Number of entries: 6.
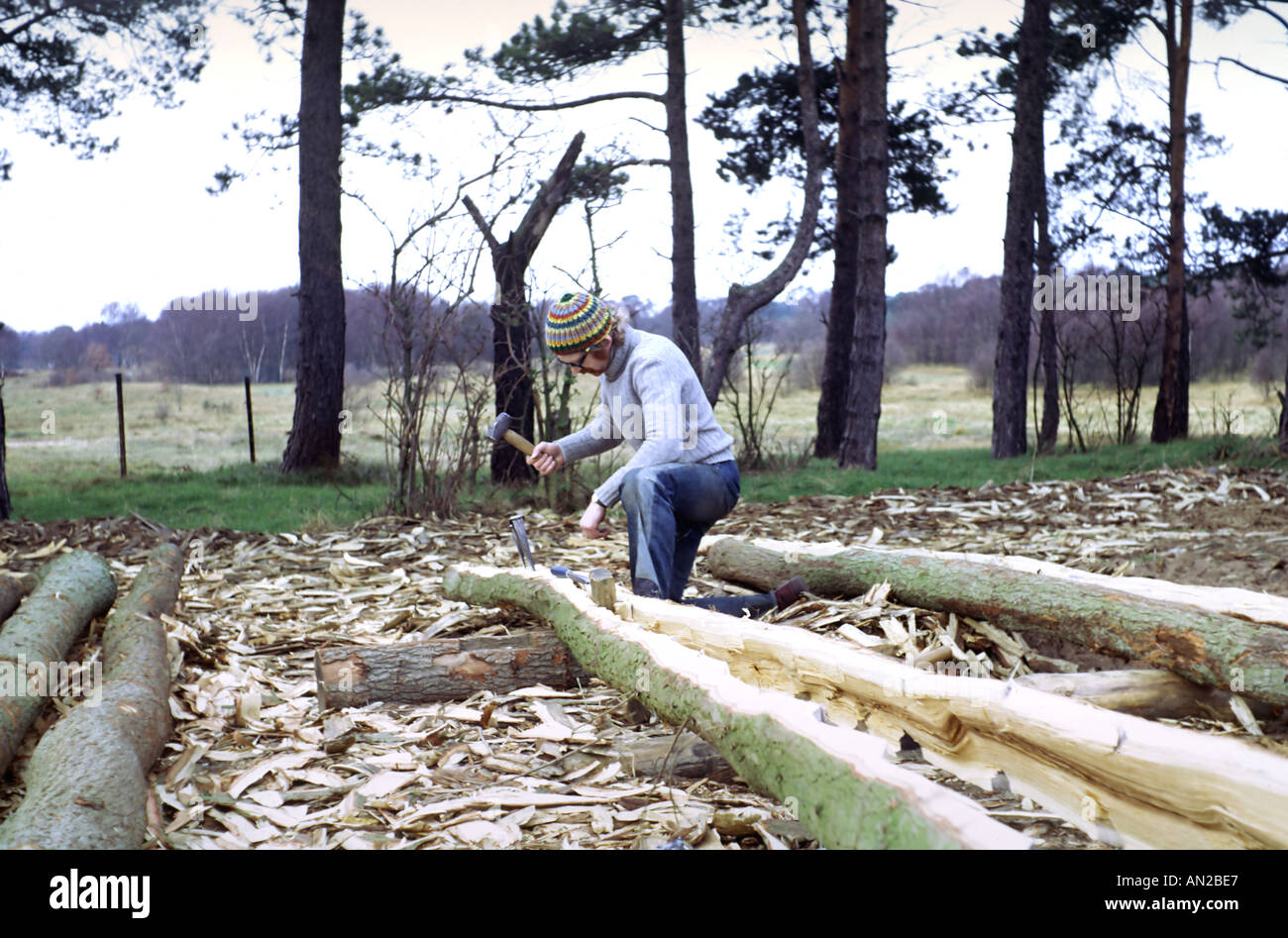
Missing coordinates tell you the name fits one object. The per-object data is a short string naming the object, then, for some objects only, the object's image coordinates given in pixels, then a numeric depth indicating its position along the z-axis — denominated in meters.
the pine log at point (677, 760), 3.04
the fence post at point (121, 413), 12.26
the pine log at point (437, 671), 3.86
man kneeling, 4.16
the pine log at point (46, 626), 3.41
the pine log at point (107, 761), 2.39
